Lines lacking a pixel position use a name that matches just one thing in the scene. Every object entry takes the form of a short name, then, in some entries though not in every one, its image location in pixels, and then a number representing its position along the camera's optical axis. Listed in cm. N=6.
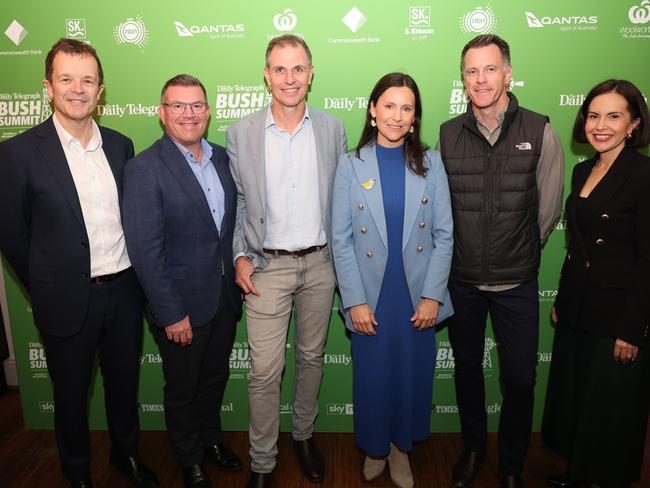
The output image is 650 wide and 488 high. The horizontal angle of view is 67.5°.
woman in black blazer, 221
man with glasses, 232
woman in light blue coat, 238
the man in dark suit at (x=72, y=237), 226
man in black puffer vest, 240
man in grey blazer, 253
